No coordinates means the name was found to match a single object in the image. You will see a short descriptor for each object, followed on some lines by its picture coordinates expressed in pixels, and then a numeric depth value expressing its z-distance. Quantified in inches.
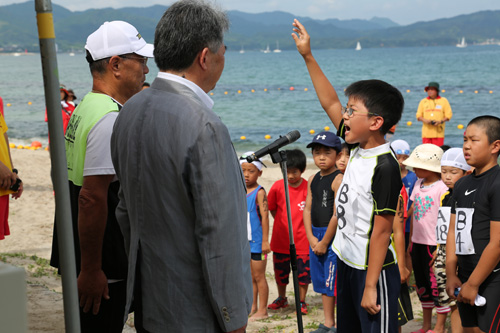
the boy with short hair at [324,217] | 198.4
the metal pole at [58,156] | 76.9
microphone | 136.0
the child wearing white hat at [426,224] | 195.3
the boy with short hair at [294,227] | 221.9
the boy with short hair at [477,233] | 132.0
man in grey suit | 78.7
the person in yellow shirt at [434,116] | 518.3
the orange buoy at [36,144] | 806.0
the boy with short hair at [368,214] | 116.1
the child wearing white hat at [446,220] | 175.5
